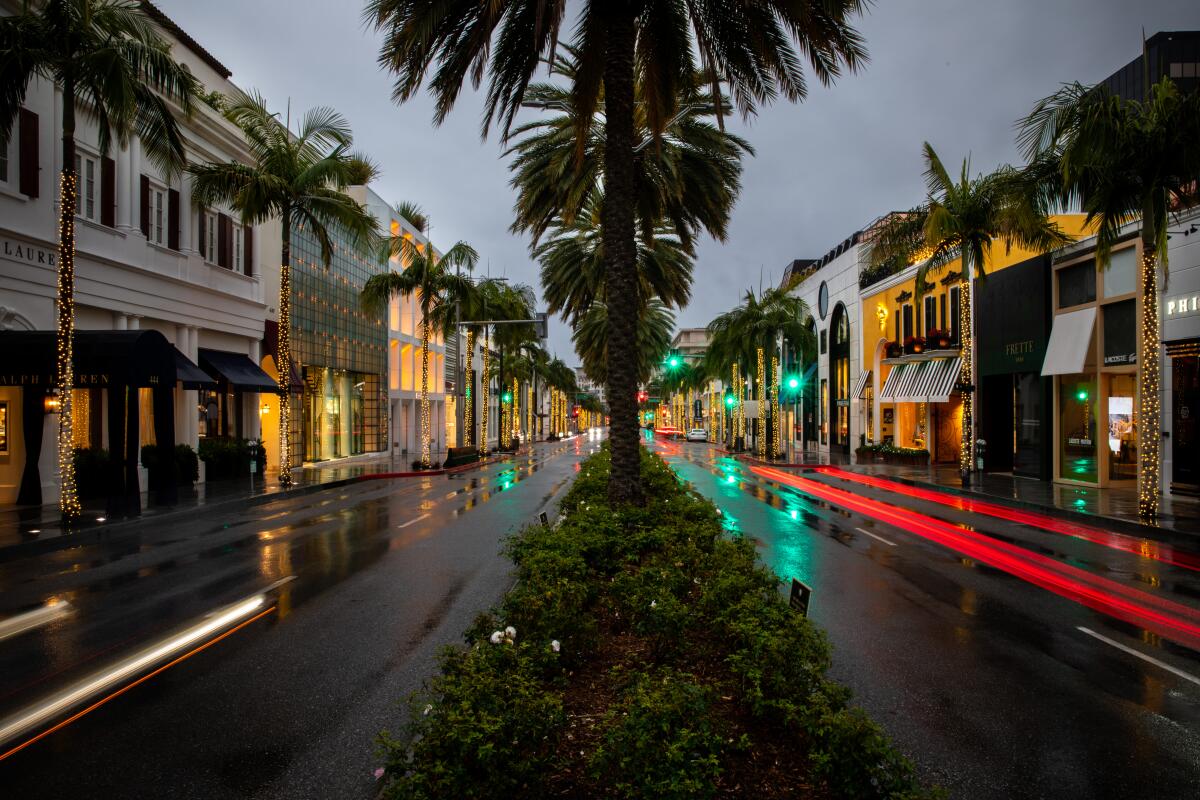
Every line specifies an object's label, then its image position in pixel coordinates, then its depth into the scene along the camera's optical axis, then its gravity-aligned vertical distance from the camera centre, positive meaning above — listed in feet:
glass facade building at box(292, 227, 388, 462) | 126.21 +10.28
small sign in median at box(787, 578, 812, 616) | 19.86 -5.05
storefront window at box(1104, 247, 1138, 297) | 77.15 +14.17
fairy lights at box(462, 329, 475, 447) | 146.10 +11.15
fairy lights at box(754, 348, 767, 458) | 151.33 -2.56
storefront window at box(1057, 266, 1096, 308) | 84.79 +14.40
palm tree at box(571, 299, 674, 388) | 135.03 +13.76
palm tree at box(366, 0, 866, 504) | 36.58 +18.24
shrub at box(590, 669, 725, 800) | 11.53 -5.54
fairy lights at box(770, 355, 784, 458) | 147.95 -2.71
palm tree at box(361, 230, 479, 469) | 120.37 +21.22
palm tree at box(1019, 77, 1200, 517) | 51.96 +17.78
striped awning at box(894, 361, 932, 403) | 124.98 +4.24
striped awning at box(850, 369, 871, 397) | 152.97 +5.44
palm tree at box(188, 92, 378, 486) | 78.59 +24.09
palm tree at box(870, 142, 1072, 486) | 80.12 +20.12
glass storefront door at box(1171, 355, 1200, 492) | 71.46 -1.47
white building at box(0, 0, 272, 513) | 64.44 +14.20
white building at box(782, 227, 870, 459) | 161.38 +11.68
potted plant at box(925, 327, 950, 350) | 113.50 +10.45
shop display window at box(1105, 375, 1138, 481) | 81.71 -2.32
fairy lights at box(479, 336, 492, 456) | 152.65 +0.11
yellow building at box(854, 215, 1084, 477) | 96.37 +7.57
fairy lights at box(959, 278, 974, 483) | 87.20 +4.34
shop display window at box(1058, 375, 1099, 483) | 86.84 -2.33
